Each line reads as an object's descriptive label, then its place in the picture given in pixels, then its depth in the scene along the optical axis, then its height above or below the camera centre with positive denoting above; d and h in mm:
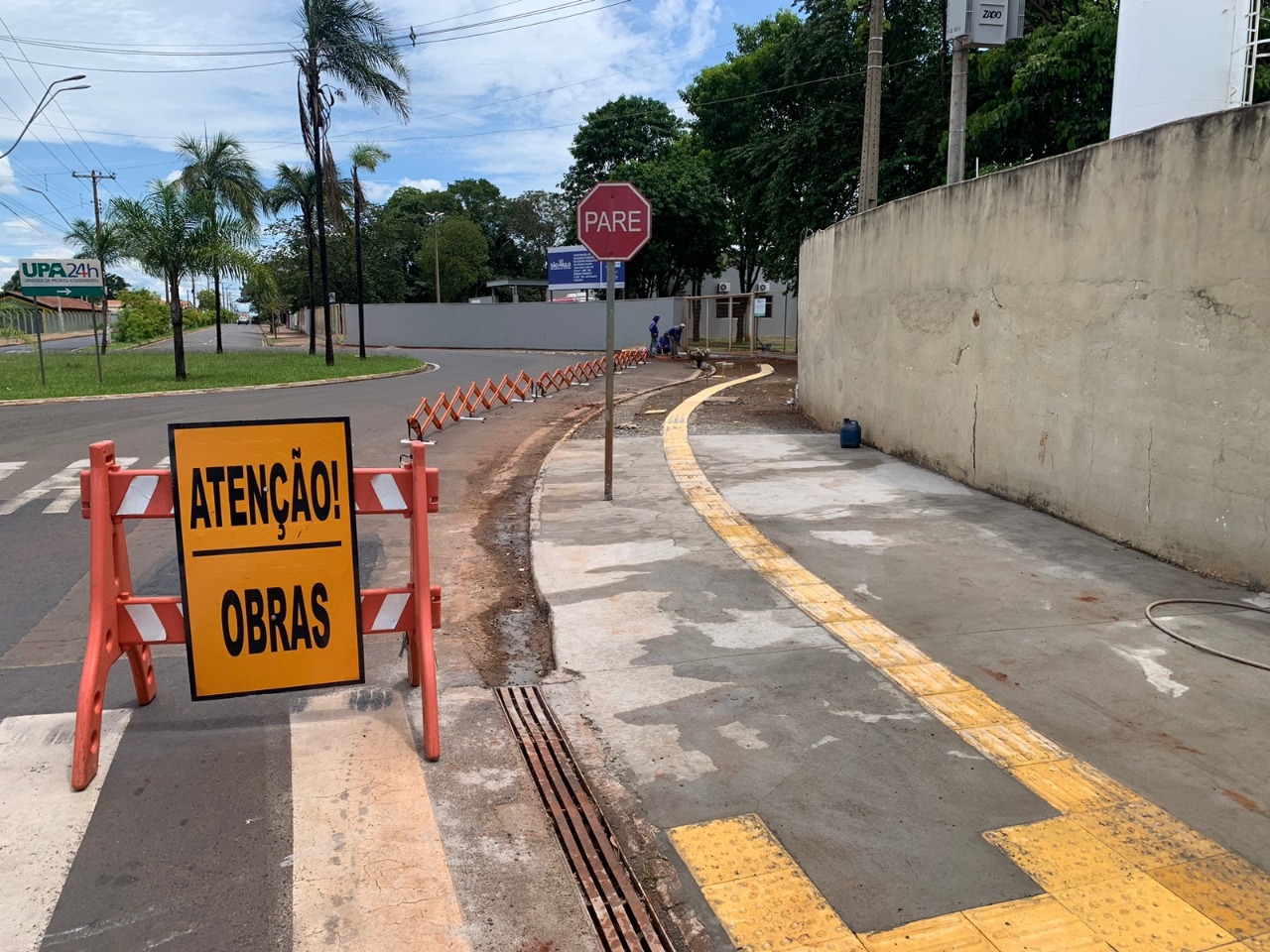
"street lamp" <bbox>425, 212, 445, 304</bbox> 62625 +5494
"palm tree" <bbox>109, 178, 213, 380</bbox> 22428 +2243
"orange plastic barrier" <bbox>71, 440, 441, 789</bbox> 3930 -1227
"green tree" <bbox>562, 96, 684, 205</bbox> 51938 +10763
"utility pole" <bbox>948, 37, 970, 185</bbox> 12461 +3026
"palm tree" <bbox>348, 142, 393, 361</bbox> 32562 +5832
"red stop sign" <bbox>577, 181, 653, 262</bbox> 8383 +978
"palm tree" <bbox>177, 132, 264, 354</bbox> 32438 +5376
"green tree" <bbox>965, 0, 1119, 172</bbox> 16219 +4505
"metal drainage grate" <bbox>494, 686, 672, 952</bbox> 2902 -1839
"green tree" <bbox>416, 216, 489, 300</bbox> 68562 +5483
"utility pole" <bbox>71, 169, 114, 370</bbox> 37594 +6453
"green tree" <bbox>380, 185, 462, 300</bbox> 69244 +7590
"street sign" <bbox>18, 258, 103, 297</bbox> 21844 +1122
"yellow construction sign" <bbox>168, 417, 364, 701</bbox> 3967 -999
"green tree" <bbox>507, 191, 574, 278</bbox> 78375 +8711
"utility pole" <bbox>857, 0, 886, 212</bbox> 17484 +4175
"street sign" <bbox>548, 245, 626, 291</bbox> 47000 +3022
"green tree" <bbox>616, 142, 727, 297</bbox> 45219 +5560
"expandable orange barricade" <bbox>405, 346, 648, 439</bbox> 15195 -1399
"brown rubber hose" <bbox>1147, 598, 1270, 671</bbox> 4738 -1655
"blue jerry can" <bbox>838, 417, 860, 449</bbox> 11812 -1321
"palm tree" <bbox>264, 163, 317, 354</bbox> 33281 +4814
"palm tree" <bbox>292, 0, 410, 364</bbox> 26188 +7699
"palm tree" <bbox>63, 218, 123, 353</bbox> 25000 +2460
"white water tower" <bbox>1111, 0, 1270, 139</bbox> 7734 +2339
